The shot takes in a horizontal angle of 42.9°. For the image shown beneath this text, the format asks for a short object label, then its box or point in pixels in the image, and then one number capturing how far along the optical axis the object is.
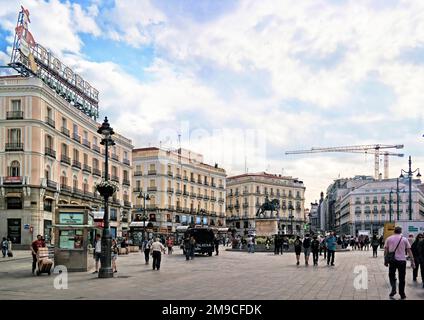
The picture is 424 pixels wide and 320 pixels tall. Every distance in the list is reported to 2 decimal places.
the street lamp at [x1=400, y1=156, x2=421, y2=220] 48.76
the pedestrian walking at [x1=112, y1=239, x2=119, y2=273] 20.86
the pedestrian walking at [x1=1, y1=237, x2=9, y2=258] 35.94
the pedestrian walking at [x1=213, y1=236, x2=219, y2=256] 40.60
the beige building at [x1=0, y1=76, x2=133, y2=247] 48.31
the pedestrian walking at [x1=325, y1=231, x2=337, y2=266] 26.22
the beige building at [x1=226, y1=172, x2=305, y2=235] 118.81
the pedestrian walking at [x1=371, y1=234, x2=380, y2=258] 37.12
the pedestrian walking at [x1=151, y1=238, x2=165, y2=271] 23.10
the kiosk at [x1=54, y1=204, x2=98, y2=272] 21.80
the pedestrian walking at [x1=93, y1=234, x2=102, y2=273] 21.42
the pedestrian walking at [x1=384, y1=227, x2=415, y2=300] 12.44
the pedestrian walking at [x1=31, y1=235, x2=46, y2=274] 20.94
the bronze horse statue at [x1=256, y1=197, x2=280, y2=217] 57.16
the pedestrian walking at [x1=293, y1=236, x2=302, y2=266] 27.23
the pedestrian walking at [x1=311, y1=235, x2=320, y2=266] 26.38
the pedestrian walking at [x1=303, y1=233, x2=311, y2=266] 27.05
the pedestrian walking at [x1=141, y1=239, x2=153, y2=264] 27.42
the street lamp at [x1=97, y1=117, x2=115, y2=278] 19.00
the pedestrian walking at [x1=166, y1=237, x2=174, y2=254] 42.00
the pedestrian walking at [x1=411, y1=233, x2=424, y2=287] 15.72
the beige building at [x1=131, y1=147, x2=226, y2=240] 88.81
